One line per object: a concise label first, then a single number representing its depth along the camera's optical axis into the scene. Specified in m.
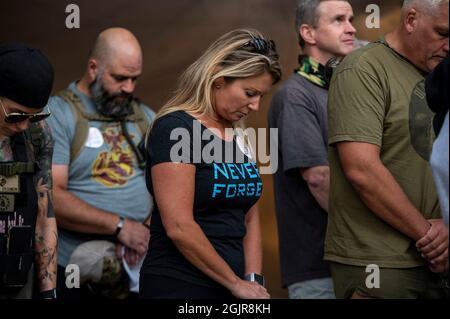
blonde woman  6.75
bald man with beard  9.09
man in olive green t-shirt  7.16
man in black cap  6.60
